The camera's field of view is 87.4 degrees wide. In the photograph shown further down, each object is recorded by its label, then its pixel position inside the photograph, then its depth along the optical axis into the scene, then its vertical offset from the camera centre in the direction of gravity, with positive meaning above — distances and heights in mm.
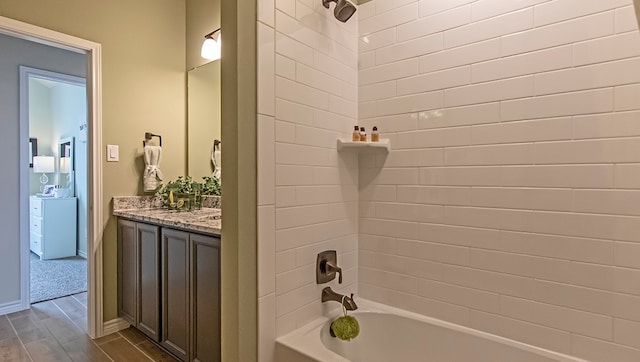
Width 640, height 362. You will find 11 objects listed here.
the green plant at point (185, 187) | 2646 -61
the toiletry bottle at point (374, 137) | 1673 +210
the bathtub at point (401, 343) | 1292 -700
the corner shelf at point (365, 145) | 1626 +166
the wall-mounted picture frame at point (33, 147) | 5613 +560
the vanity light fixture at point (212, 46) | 2699 +1078
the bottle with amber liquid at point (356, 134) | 1656 +223
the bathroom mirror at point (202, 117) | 2742 +533
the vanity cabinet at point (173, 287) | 1732 -650
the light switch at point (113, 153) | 2516 +201
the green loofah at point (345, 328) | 1461 -656
